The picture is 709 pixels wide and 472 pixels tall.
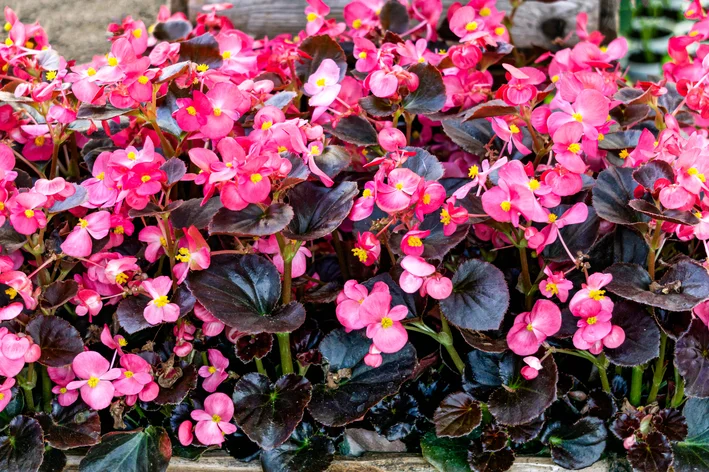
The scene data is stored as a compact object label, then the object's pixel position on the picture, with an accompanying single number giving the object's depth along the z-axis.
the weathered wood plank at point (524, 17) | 1.65
